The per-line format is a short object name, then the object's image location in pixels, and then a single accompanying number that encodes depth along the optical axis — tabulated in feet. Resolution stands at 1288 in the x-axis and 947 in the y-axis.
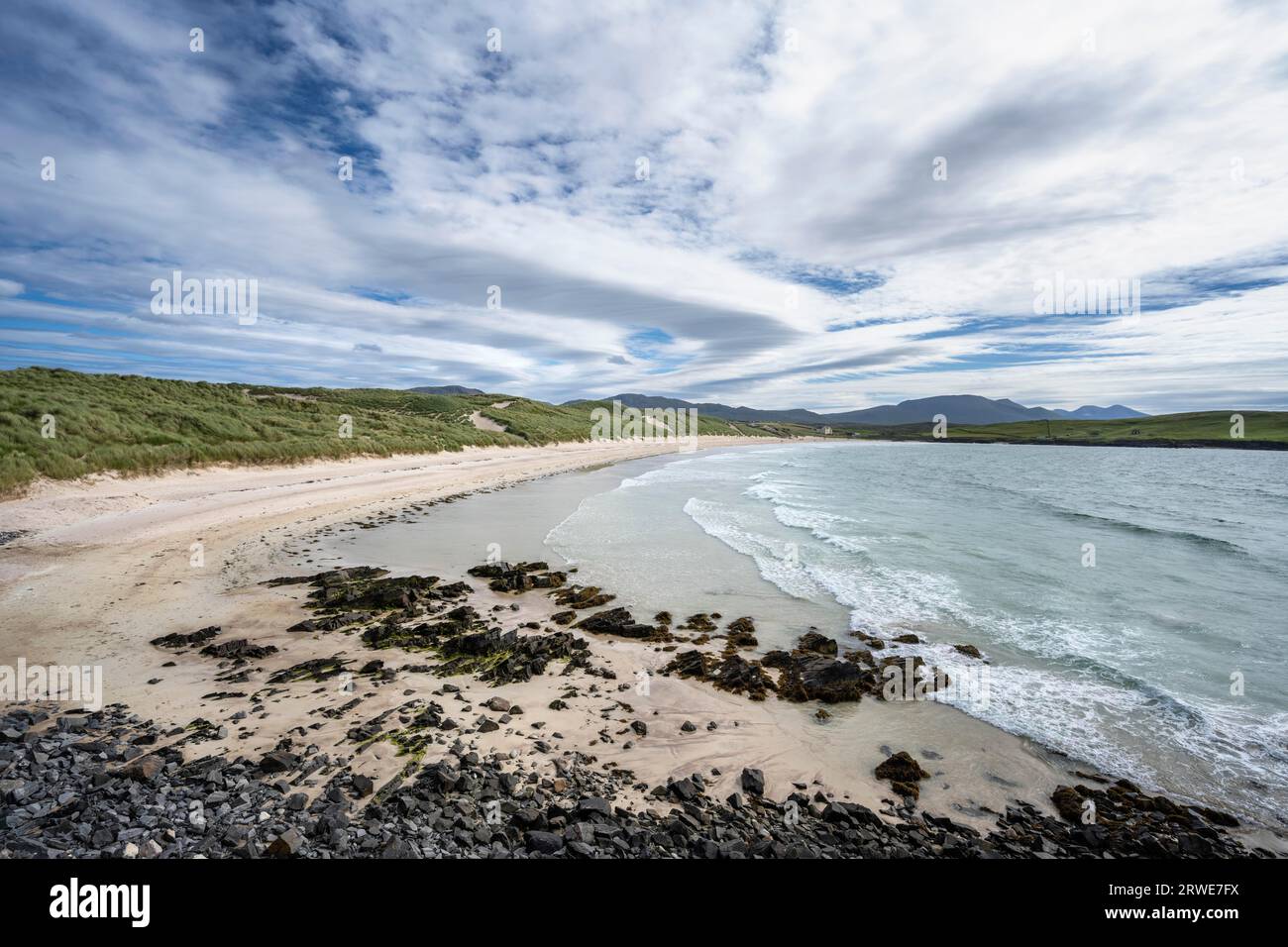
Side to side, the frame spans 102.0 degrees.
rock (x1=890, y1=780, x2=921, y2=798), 19.75
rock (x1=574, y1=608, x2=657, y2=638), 35.63
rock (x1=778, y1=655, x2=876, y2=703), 27.66
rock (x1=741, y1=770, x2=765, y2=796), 19.22
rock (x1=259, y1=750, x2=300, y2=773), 18.24
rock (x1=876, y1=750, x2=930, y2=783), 20.90
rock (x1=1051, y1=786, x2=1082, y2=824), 19.20
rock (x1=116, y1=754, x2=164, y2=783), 17.29
